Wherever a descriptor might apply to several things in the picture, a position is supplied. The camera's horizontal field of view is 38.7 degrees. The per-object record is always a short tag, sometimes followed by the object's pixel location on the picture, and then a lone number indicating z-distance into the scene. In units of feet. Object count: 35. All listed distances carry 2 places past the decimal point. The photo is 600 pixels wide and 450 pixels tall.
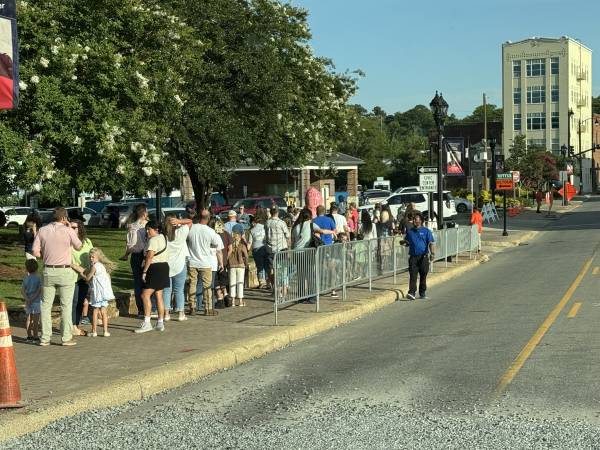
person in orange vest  98.60
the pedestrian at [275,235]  54.24
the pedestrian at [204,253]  47.19
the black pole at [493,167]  132.22
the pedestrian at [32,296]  39.14
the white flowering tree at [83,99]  56.65
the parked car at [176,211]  128.77
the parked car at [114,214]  149.48
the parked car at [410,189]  191.31
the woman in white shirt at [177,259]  45.03
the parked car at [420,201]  149.59
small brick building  197.98
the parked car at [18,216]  159.84
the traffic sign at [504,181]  155.25
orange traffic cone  26.12
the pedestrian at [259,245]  56.70
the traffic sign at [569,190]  228.63
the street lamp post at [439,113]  86.38
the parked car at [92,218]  158.20
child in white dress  40.98
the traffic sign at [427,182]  87.15
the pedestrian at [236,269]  51.62
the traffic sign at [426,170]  87.39
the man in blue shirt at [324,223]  55.88
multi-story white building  348.18
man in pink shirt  37.60
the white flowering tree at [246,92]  85.66
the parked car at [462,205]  199.62
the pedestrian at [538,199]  188.34
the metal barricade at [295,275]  44.91
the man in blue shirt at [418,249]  56.39
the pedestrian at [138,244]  44.73
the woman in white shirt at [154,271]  41.57
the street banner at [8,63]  31.01
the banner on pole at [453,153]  91.76
